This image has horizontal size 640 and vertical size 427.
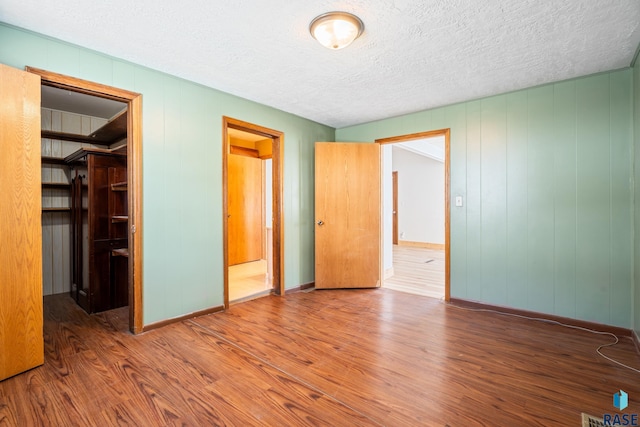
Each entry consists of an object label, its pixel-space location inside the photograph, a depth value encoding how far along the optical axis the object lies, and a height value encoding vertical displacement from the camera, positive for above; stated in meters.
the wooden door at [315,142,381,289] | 4.15 -0.04
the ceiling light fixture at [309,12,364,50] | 1.90 +1.25
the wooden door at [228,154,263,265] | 5.70 +0.06
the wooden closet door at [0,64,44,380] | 1.87 -0.08
